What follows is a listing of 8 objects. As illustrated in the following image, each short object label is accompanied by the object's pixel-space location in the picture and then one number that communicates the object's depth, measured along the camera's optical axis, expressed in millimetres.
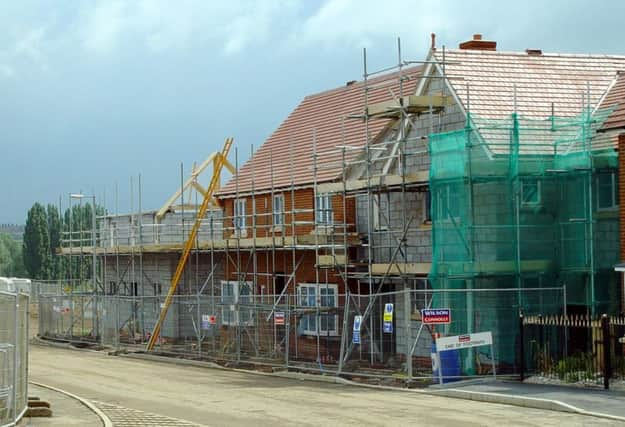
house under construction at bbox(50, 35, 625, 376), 28328
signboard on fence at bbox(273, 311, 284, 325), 32591
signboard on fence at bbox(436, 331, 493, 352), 25859
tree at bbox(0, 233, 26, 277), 127444
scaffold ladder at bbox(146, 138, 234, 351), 40253
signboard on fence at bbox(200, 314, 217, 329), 36188
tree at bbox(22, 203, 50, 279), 106188
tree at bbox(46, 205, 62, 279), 105875
